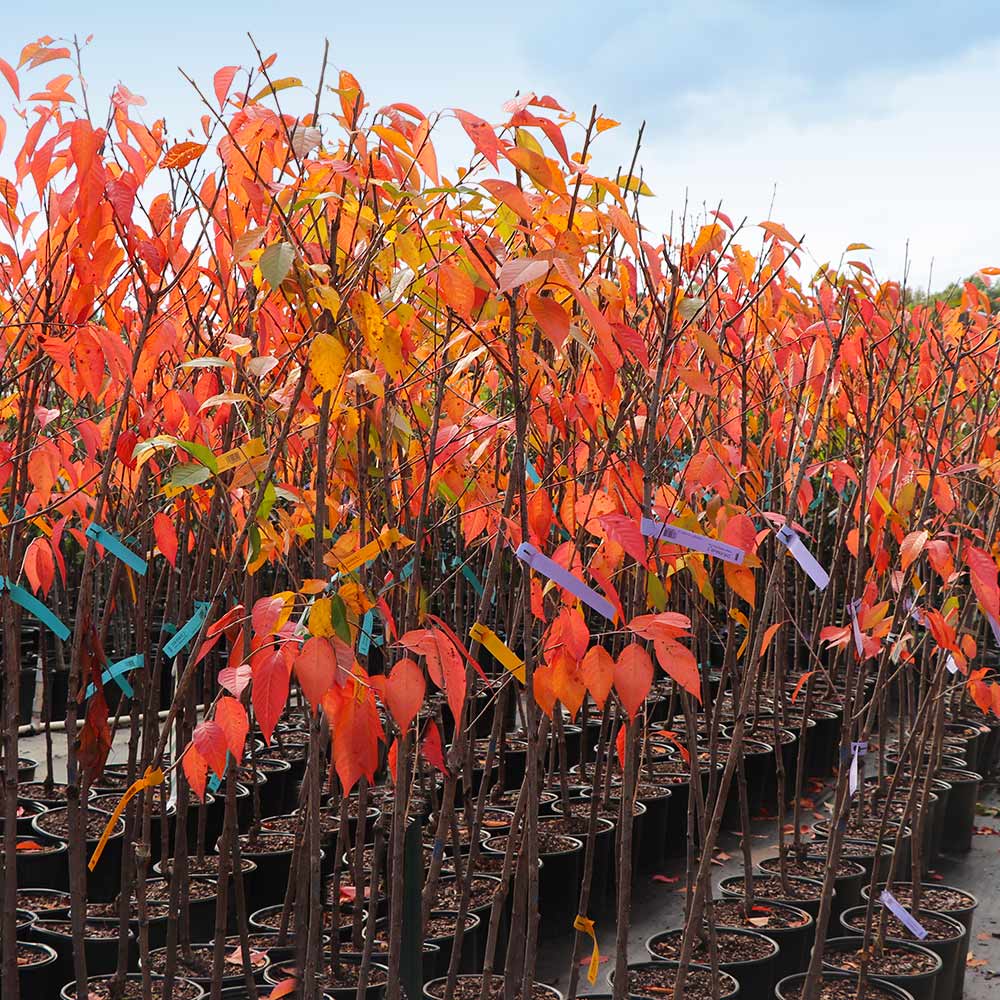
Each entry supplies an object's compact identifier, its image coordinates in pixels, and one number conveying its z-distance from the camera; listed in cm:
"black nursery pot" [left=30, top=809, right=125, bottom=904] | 339
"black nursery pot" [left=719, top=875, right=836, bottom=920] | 330
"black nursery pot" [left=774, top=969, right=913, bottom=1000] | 278
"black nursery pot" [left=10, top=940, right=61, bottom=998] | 267
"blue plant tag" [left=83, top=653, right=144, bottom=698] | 206
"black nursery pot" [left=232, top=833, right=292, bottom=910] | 336
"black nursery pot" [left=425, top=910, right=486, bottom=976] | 282
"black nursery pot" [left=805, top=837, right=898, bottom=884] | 365
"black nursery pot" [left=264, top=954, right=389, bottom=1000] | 251
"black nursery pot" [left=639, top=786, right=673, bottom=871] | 413
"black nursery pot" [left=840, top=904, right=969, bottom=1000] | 303
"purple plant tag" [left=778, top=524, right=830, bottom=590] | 184
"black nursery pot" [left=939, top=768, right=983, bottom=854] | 460
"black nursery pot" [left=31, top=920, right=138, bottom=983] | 279
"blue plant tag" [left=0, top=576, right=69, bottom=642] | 204
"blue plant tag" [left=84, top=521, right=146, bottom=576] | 183
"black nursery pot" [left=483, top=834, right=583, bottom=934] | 353
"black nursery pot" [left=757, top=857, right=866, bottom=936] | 351
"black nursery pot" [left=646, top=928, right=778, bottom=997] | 285
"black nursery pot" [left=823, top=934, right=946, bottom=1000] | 284
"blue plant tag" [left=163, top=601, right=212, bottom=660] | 179
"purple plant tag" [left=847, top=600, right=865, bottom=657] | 221
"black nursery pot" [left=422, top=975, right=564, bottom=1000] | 261
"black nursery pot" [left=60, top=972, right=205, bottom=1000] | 255
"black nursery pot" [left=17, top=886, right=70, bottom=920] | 305
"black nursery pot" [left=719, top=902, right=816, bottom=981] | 306
